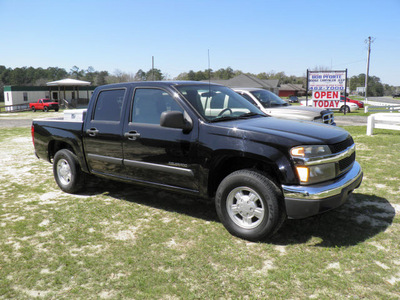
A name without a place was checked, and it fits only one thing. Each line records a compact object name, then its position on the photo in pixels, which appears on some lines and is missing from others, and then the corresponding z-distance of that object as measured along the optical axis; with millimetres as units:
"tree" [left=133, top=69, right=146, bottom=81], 138075
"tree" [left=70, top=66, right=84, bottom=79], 134125
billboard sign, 16828
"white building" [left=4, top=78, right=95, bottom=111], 48719
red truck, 40250
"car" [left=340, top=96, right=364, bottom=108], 31228
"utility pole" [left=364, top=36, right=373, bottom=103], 58556
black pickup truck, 3672
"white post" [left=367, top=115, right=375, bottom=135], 11977
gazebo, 47144
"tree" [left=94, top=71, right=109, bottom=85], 121612
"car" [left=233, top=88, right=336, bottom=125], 8914
